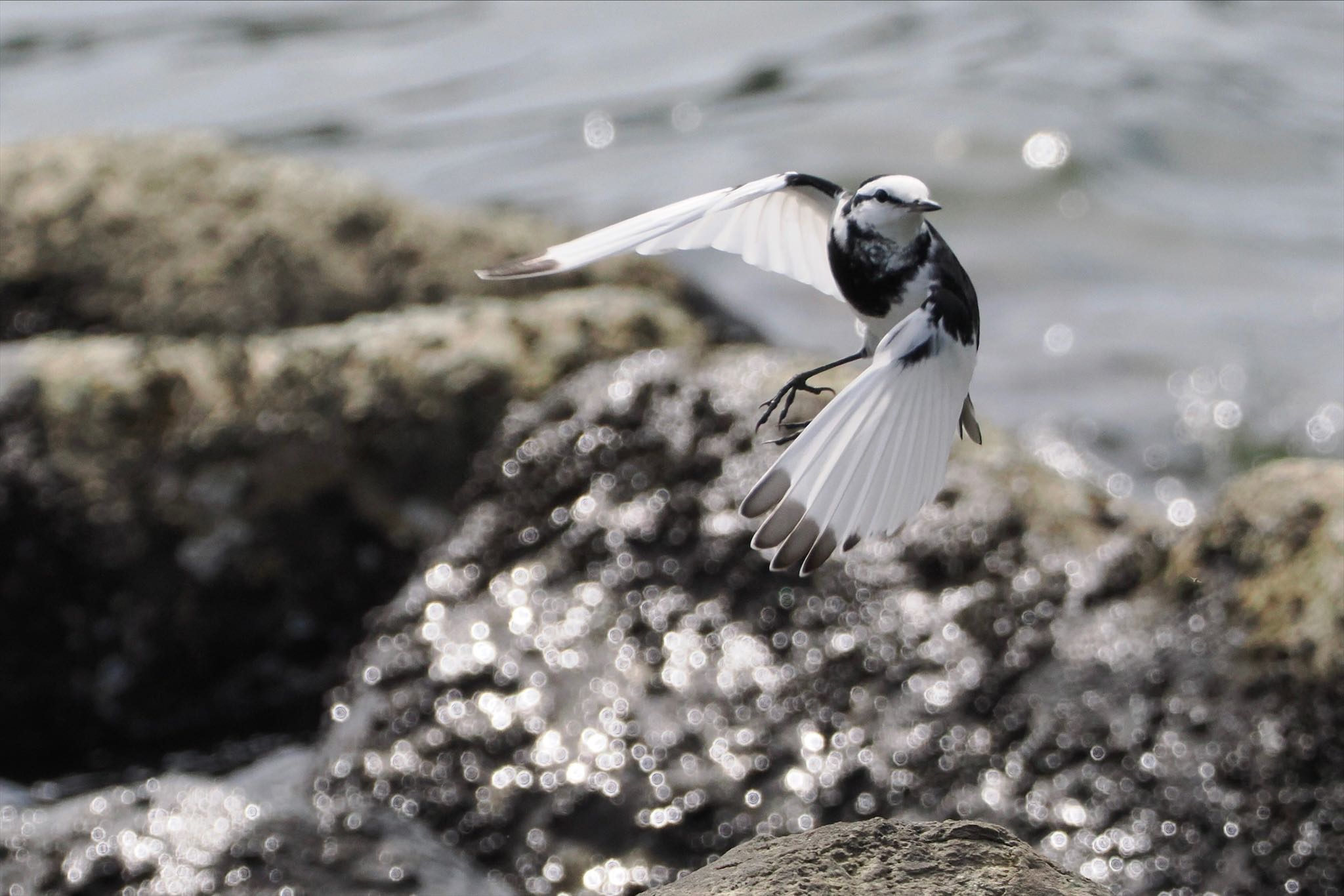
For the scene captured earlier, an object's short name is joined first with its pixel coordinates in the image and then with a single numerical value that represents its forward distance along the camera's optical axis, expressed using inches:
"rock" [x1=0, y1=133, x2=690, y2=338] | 575.8
